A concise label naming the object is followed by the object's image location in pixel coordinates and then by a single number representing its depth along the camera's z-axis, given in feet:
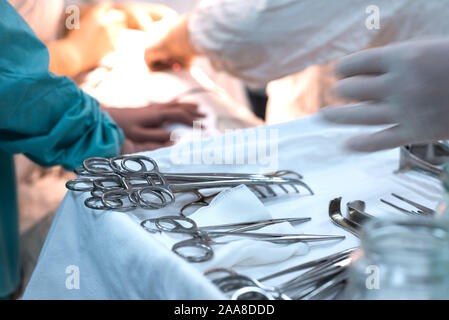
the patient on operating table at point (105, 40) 2.99
